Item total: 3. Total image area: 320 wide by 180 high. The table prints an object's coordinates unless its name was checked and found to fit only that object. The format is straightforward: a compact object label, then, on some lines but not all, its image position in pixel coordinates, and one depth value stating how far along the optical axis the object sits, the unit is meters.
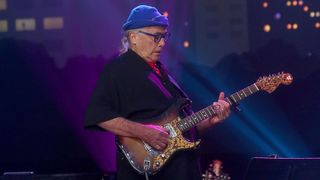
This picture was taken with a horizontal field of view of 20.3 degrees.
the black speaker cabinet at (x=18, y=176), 7.59
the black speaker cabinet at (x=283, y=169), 6.24
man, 5.36
